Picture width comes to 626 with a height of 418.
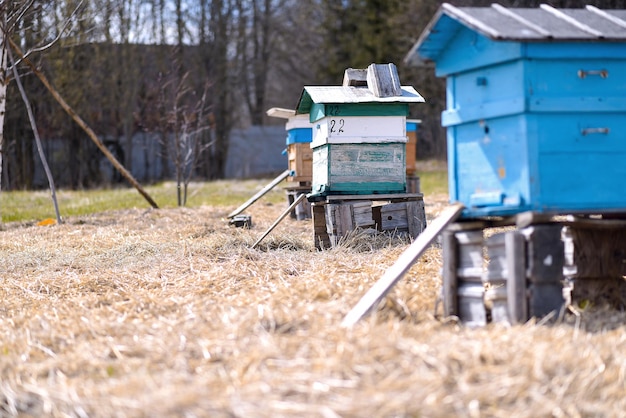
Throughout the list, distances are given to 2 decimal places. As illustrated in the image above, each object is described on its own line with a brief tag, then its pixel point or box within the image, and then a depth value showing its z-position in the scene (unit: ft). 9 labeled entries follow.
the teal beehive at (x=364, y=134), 51.38
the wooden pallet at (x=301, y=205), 75.30
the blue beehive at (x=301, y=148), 74.85
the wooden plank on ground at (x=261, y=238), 50.61
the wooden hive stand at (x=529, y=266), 28.65
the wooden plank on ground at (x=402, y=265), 28.12
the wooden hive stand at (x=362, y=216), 51.49
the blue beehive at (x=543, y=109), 28.80
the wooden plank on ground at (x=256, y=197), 70.16
